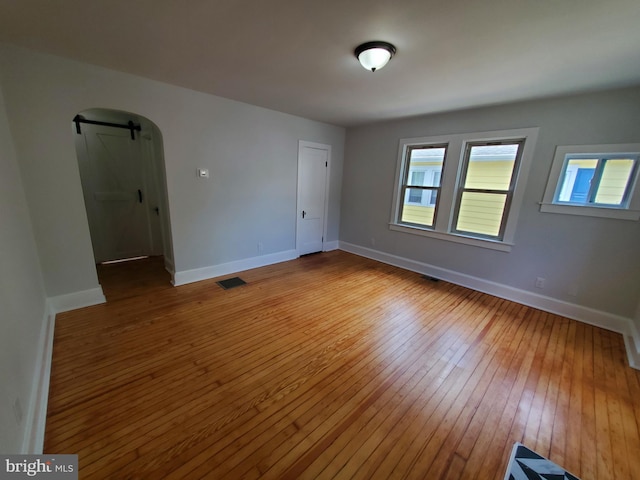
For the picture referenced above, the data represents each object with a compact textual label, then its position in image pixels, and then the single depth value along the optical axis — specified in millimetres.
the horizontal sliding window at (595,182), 2586
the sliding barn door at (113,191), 3855
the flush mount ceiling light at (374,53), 1905
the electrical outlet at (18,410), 1214
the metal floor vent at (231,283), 3515
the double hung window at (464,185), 3309
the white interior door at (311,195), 4590
